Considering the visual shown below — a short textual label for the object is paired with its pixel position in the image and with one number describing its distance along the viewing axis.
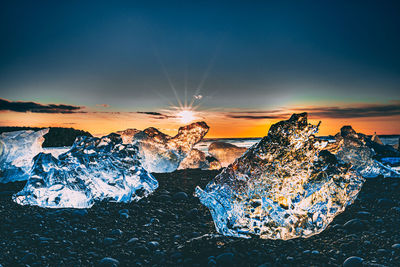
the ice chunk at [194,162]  5.79
